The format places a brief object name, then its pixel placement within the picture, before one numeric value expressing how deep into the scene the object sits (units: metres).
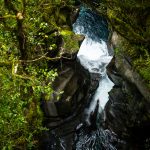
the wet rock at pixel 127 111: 16.88
